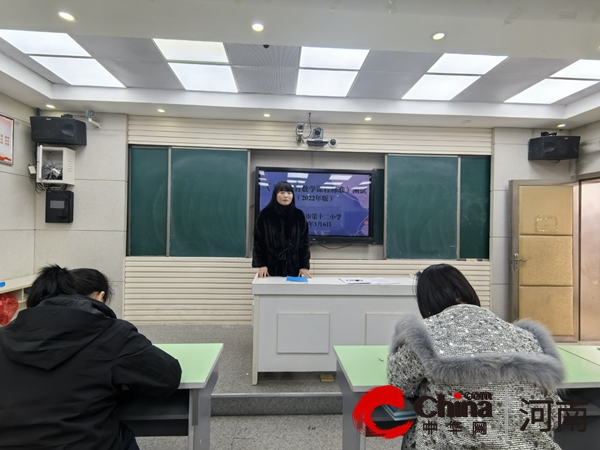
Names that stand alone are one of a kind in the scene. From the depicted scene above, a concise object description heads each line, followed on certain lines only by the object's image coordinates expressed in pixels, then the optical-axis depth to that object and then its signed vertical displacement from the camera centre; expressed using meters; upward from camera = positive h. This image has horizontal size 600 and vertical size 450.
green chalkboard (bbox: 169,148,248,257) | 4.11 +0.30
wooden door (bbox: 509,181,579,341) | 4.01 -0.30
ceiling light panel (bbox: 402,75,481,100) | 3.23 +1.53
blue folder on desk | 2.58 -0.44
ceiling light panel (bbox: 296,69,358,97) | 3.17 +1.54
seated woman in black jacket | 1.00 -0.50
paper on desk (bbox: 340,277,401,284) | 2.61 -0.45
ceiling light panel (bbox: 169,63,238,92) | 3.09 +1.54
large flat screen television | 4.24 +0.32
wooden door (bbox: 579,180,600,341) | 4.42 -0.39
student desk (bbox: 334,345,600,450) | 1.38 -0.68
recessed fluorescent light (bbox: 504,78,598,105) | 3.27 +1.53
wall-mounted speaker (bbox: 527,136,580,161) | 3.96 +1.04
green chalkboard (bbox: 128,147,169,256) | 4.09 +0.30
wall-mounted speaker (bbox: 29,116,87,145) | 3.61 +1.07
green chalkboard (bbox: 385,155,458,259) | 4.27 +0.21
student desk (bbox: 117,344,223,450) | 1.38 -0.82
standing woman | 3.19 -0.15
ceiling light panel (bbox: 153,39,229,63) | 2.67 +1.53
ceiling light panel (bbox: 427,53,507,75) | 2.80 +1.53
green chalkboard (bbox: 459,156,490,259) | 4.30 +0.30
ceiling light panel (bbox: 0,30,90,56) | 2.55 +1.52
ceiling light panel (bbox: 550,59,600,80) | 2.85 +1.51
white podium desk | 2.48 -0.73
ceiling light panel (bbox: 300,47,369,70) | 2.74 +1.53
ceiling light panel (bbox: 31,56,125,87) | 2.98 +1.53
